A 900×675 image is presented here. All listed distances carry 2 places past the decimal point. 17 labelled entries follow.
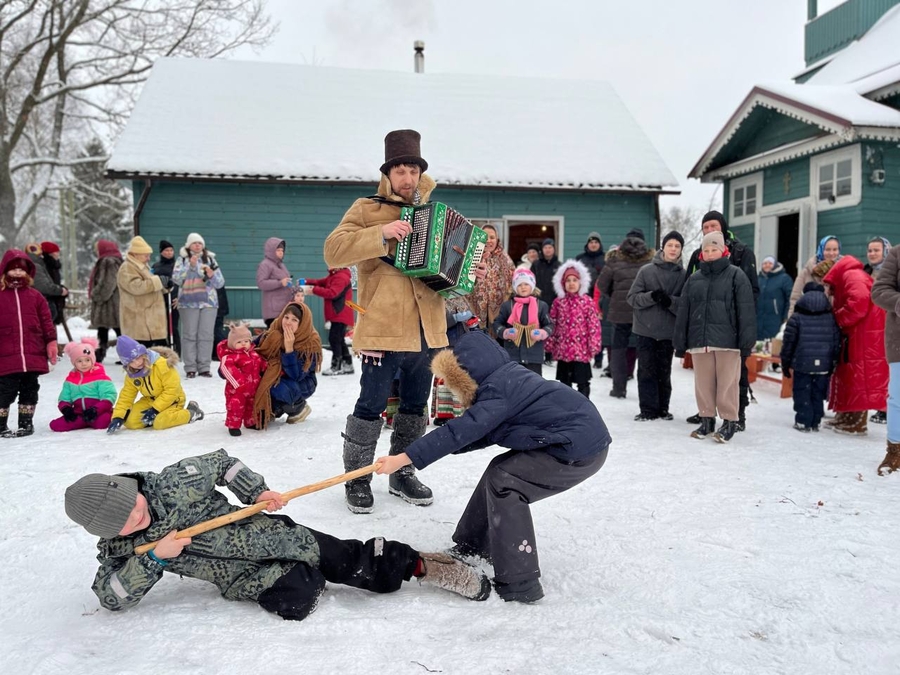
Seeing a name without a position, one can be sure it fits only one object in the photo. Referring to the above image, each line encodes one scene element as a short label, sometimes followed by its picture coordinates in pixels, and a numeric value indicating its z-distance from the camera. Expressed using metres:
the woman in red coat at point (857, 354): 5.88
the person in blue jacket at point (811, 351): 6.02
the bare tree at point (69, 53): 19.98
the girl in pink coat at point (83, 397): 5.77
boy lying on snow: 2.52
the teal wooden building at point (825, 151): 11.92
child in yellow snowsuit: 5.70
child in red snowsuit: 5.61
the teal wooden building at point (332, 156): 12.23
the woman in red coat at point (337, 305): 8.91
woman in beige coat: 8.26
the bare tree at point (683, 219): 36.66
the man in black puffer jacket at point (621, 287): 7.68
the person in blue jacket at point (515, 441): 2.78
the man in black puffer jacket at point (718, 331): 5.53
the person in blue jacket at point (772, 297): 10.38
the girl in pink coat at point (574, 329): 7.03
